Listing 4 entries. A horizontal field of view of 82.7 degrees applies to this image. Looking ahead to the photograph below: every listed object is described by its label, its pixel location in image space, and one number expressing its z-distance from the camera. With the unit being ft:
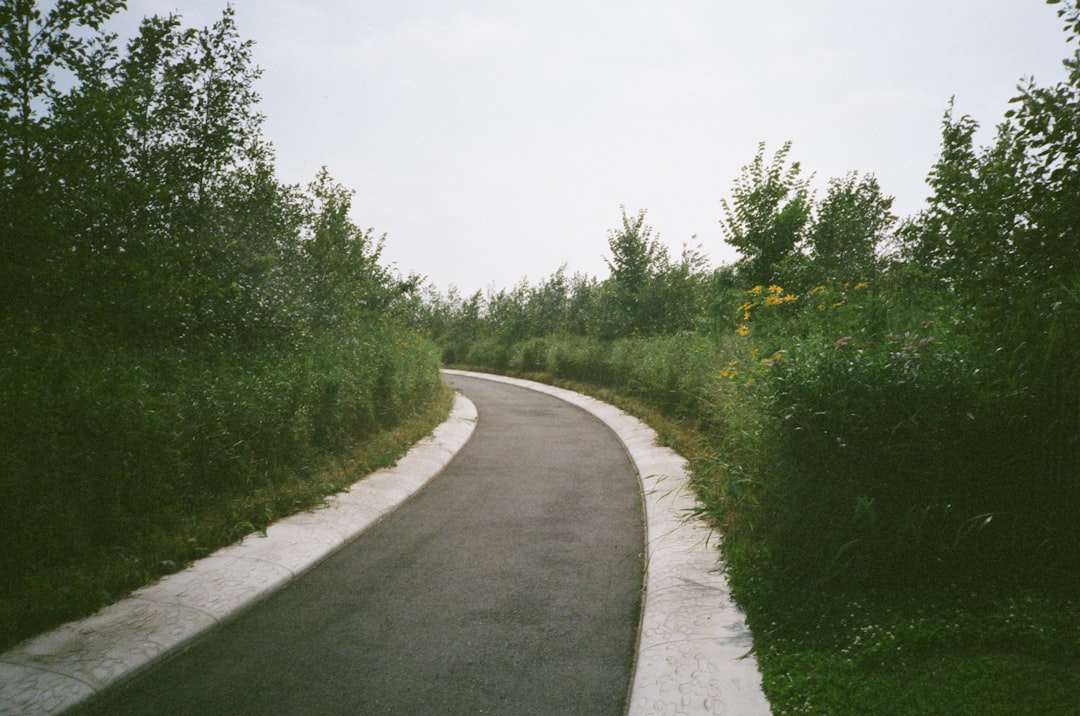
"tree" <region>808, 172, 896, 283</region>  37.81
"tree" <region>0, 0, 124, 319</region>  18.97
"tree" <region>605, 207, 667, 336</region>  73.36
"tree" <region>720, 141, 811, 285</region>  46.14
